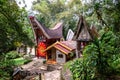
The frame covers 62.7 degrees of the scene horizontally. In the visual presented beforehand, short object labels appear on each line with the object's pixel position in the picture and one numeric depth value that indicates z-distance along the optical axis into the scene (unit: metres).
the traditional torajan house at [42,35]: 14.49
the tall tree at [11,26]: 6.70
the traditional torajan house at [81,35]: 9.55
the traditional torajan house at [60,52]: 12.42
